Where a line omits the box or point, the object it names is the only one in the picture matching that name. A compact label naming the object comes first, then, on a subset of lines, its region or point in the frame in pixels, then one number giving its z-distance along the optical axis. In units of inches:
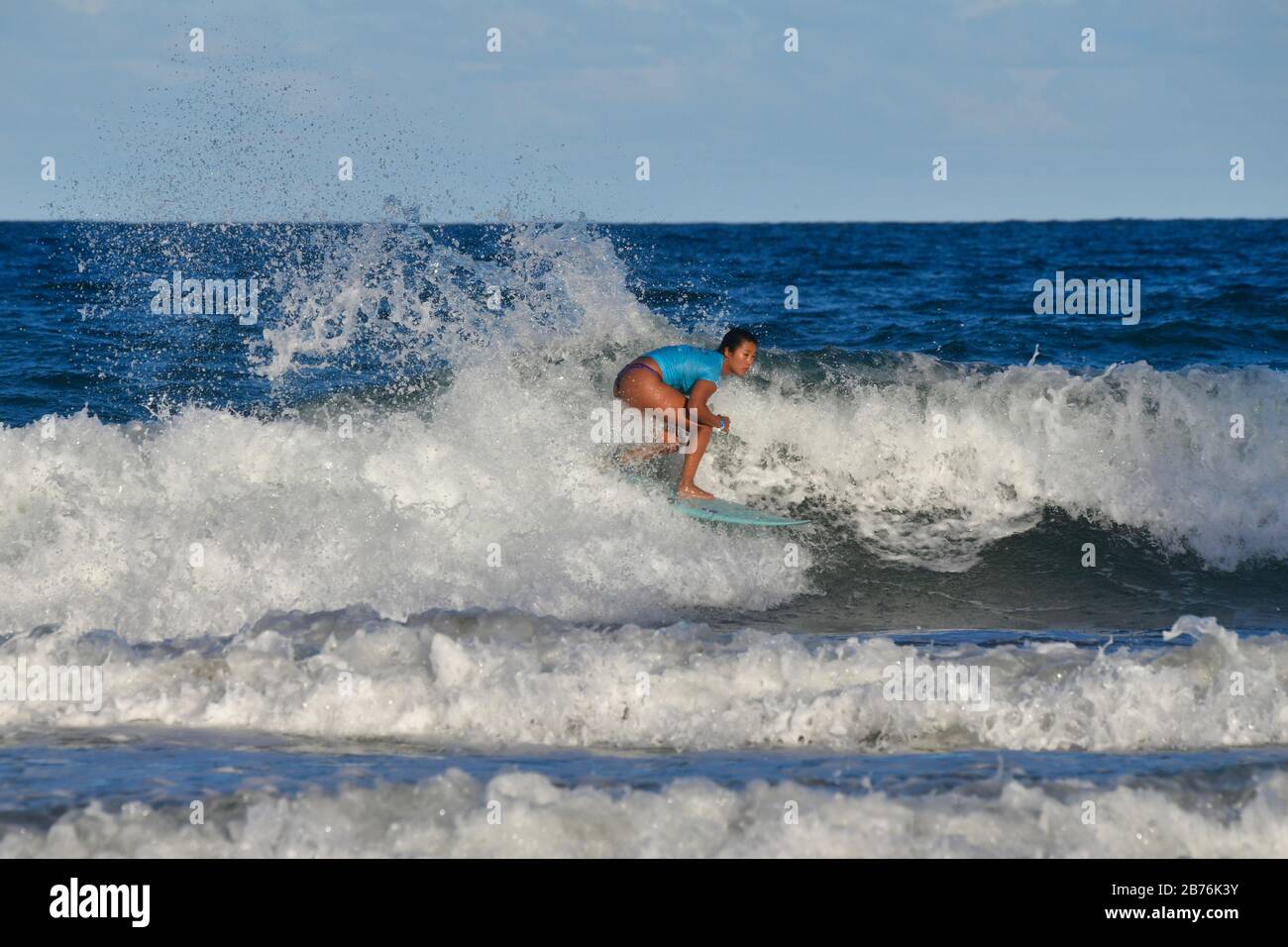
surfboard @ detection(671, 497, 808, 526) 687.1
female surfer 684.1
